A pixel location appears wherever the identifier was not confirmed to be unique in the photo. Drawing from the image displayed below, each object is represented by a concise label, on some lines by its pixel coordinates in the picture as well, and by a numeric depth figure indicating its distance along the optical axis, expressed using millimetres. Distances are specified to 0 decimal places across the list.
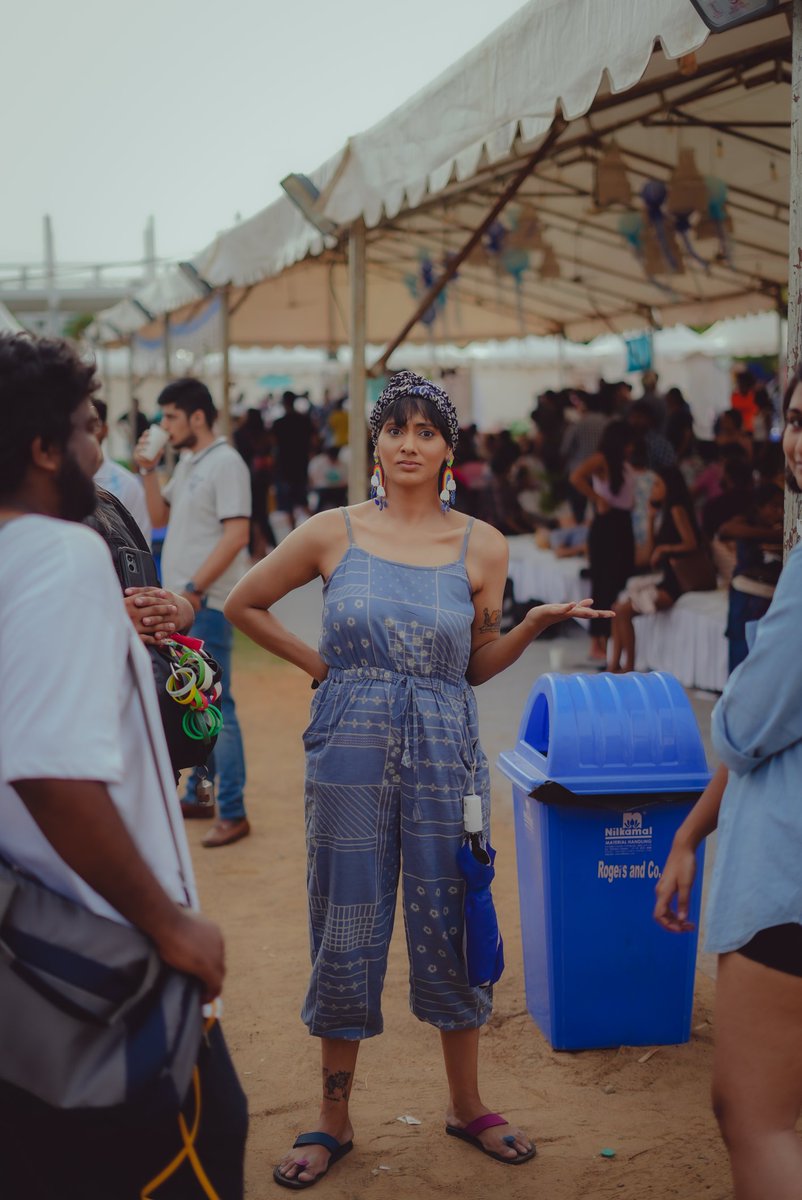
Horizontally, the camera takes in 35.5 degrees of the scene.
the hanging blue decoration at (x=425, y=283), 12312
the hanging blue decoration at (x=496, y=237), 10578
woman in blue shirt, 1981
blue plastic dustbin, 3447
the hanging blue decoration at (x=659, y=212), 9078
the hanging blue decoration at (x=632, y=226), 10281
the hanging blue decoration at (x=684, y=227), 9312
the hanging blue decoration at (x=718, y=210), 8852
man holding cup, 5699
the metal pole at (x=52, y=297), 39688
